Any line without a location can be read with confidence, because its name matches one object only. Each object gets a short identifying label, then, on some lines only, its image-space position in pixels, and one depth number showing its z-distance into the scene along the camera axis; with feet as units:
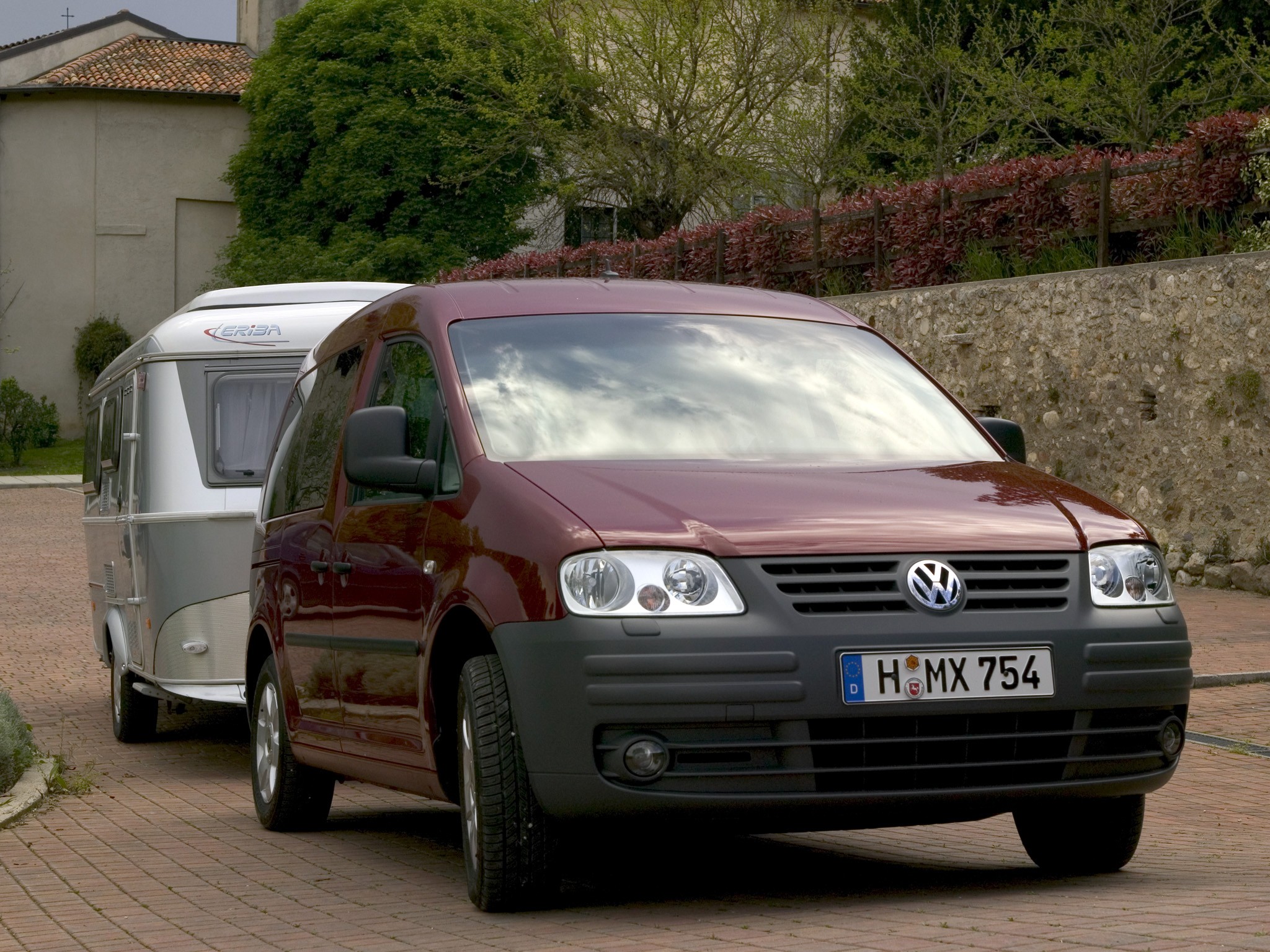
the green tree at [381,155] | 167.63
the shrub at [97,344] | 186.29
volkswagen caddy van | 16.74
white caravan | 34.40
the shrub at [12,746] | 29.27
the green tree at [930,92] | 120.88
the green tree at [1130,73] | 111.86
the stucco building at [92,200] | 188.14
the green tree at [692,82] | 129.39
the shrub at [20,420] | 170.19
